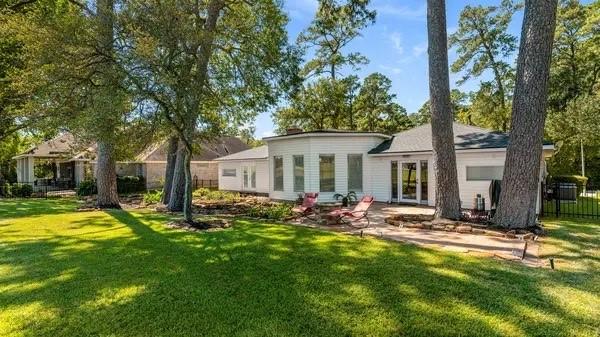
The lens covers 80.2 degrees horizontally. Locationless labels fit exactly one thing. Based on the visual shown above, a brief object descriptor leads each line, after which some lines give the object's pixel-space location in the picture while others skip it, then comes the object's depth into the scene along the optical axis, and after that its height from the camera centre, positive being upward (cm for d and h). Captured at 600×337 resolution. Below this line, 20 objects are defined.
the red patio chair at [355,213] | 1099 -136
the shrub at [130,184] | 2730 -84
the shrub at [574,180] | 2123 -85
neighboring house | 2958 +65
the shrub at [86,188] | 2381 -93
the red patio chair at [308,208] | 1284 -137
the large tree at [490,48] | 2752 +948
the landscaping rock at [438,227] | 970 -162
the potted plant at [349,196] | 1740 -131
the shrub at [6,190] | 2385 -99
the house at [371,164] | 1474 +27
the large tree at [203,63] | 907 +347
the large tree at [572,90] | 2559 +628
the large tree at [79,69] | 914 +302
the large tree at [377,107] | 3356 +598
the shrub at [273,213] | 1238 -150
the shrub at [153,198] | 1880 -134
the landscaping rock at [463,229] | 928 -160
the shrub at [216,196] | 1997 -145
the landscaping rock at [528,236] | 851 -168
